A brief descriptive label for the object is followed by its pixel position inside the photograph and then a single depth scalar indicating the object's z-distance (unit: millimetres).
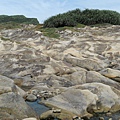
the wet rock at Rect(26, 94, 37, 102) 12496
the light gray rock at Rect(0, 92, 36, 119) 9853
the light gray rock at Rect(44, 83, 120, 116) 11159
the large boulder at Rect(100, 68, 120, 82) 17033
